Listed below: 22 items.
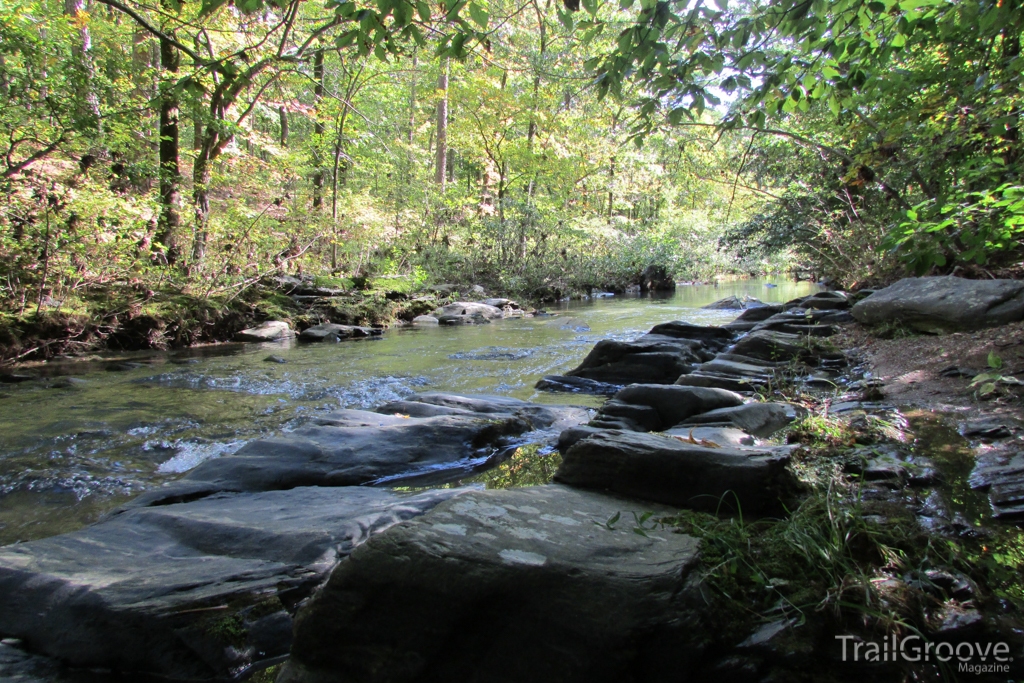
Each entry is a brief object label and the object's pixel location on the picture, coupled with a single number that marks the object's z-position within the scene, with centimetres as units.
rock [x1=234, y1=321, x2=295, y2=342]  1049
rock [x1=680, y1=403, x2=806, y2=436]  386
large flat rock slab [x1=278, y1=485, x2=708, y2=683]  146
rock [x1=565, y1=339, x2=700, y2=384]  659
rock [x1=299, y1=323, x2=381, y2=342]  1095
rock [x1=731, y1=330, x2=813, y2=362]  670
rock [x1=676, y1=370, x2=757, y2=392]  534
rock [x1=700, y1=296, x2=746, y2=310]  1651
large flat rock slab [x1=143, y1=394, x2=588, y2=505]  329
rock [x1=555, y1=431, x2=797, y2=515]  221
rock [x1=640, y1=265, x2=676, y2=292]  2661
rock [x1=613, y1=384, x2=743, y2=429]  441
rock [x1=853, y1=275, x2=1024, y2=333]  588
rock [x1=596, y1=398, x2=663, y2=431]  430
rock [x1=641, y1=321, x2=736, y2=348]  841
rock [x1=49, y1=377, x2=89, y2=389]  645
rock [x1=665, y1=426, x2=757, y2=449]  320
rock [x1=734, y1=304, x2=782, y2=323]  1059
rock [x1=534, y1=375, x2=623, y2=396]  629
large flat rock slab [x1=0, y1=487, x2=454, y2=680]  184
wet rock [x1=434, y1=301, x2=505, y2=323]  1439
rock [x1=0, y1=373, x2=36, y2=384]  671
